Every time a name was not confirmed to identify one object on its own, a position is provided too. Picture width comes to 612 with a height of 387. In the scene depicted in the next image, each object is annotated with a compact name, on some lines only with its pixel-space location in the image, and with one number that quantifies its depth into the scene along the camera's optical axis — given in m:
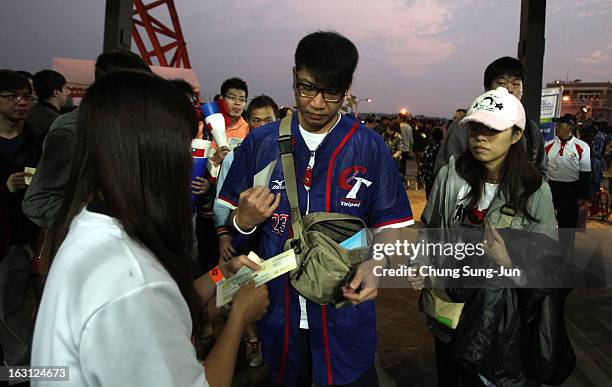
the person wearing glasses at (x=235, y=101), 4.88
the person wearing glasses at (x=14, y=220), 3.28
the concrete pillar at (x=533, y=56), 4.63
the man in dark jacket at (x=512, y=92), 3.36
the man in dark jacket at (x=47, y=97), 4.22
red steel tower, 32.31
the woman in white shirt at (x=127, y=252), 0.94
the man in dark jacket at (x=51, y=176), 2.44
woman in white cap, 2.35
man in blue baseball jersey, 2.13
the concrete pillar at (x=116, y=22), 4.58
